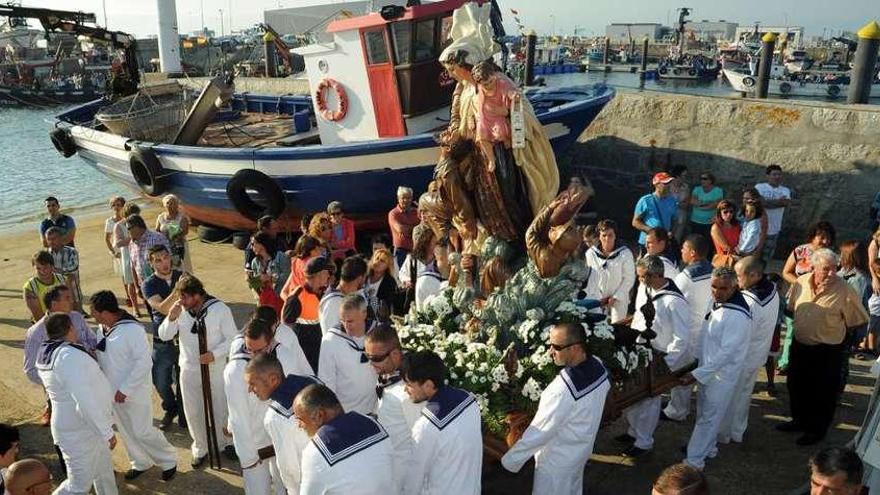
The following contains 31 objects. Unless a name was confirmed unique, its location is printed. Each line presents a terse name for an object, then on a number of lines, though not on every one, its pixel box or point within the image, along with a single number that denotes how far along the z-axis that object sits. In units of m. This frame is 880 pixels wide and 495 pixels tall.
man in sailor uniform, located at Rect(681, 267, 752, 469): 4.37
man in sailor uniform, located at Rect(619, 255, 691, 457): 4.68
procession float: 4.25
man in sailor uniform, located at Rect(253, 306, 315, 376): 4.20
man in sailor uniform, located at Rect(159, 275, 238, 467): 4.70
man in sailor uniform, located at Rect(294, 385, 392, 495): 2.90
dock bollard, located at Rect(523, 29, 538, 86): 14.67
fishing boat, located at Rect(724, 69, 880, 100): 28.03
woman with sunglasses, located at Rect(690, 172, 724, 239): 8.02
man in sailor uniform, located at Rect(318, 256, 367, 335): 4.88
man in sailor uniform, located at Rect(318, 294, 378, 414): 4.27
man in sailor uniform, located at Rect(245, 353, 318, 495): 3.43
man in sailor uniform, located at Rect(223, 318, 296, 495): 3.97
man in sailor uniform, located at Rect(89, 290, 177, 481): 4.46
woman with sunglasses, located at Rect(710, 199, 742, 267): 6.75
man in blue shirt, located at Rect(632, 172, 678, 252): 7.34
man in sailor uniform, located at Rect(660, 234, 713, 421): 5.16
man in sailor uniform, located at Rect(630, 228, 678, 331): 5.03
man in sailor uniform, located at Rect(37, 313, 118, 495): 4.11
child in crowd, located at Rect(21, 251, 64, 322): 5.92
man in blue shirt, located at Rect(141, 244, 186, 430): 5.11
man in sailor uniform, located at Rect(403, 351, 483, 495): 3.22
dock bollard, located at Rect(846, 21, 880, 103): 9.05
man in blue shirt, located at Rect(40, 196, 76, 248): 7.43
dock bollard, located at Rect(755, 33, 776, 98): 10.68
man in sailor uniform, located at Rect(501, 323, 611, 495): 3.58
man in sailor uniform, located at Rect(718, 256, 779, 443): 4.65
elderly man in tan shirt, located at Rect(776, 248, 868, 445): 4.69
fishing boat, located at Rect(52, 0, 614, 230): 9.26
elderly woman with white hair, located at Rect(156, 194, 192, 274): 7.56
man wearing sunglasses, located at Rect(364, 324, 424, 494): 3.62
